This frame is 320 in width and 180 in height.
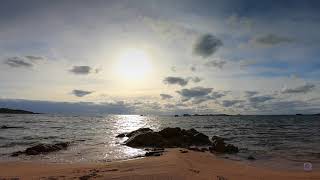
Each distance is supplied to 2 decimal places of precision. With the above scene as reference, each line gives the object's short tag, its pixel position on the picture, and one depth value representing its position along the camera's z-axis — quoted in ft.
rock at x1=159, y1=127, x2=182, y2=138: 54.26
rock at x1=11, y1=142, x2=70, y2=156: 39.23
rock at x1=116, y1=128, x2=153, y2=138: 64.78
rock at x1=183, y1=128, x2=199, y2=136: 56.80
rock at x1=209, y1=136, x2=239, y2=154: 44.55
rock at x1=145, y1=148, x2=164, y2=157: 36.40
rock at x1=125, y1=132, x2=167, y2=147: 48.82
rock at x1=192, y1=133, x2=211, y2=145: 55.02
